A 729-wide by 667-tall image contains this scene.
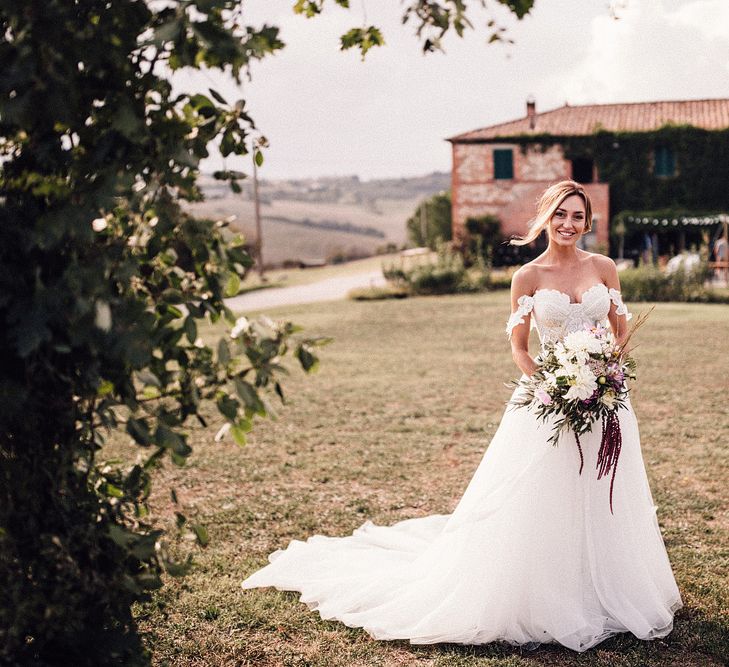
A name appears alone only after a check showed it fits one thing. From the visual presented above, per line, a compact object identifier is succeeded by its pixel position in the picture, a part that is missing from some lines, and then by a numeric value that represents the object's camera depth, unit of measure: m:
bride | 4.17
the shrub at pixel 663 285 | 22.38
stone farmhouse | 36.16
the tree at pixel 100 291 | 2.12
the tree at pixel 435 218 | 50.94
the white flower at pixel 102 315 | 2.06
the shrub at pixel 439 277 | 25.91
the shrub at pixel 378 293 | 25.42
